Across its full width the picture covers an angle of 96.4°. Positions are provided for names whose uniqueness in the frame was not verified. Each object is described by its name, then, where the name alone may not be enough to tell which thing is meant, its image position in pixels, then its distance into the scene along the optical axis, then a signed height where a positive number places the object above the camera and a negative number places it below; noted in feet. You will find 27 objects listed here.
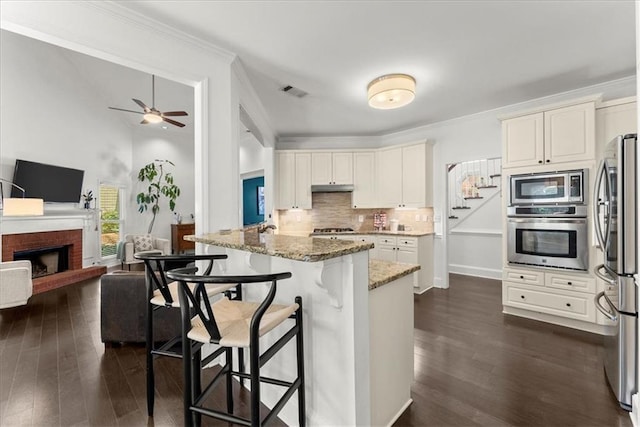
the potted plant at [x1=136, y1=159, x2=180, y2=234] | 23.31 +2.34
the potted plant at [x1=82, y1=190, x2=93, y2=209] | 19.34 +1.20
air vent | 11.88 +5.25
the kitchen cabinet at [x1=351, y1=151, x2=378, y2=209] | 18.22 +2.32
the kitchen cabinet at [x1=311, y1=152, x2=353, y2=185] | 18.38 +2.84
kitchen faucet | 9.49 -0.47
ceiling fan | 15.42 +5.58
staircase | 19.97 +1.90
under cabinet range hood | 18.35 +1.71
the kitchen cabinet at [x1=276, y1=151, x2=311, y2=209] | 18.48 +2.36
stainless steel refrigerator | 6.04 -0.96
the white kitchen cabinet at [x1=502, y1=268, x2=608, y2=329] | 10.06 -3.01
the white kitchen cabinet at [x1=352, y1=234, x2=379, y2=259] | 16.84 -1.43
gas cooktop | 18.11 -1.02
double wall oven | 10.15 -0.27
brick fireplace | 14.80 -1.85
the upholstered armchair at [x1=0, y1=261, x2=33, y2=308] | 11.28 -2.81
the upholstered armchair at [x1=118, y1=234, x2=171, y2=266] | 19.69 -2.21
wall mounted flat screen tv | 14.66 +1.94
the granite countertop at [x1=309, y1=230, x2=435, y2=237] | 15.78 -1.10
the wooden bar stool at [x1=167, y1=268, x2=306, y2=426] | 3.83 -1.75
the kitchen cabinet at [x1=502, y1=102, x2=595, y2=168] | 10.14 +2.89
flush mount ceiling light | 10.25 +4.48
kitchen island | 4.73 -2.10
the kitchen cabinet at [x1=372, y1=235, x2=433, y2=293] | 15.24 -2.13
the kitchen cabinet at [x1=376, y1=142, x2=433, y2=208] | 16.25 +2.25
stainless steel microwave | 10.18 +0.96
